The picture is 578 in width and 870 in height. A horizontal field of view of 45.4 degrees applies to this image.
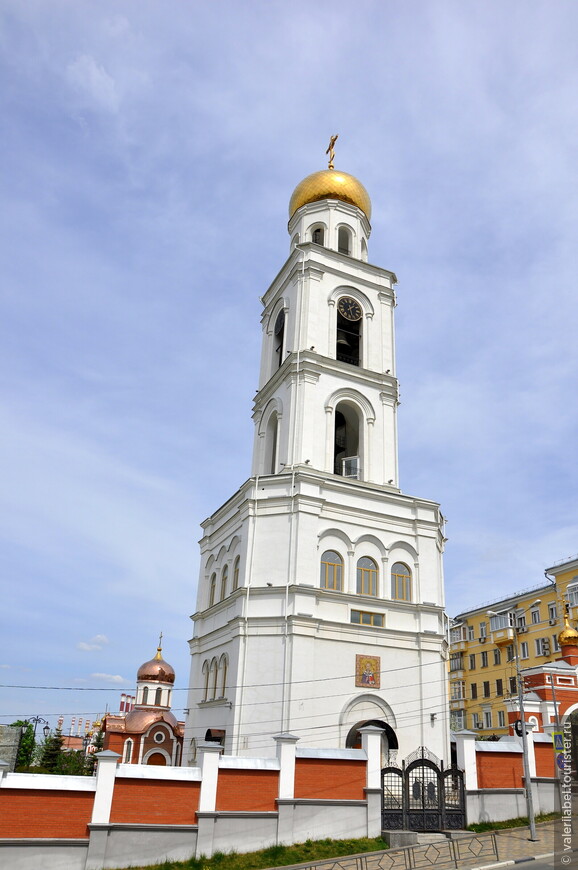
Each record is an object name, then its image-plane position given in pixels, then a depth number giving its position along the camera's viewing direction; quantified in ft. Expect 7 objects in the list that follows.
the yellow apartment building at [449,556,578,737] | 149.38
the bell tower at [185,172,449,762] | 79.41
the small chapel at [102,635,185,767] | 155.63
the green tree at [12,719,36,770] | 197.57
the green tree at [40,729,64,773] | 178.25
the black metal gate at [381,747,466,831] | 61.87
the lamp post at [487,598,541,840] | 61.57
